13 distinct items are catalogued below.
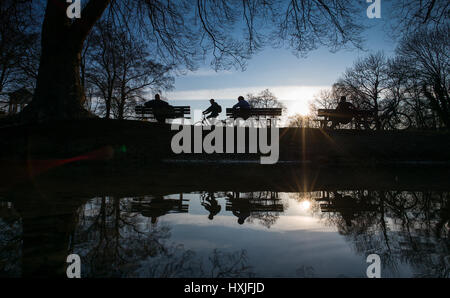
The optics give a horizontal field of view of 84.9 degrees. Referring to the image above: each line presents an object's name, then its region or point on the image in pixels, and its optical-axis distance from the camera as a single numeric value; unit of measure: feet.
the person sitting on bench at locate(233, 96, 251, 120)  39.16
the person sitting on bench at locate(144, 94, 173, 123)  39.34
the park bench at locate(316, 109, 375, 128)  38.60
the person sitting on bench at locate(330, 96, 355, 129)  38.60
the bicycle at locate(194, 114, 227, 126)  41.76
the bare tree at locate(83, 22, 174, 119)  72.34
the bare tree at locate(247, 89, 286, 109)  145.79
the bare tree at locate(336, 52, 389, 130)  102.06
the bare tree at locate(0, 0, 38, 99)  28.14
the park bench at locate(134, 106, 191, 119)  40.81
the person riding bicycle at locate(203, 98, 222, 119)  39.78
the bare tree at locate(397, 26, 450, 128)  69.05
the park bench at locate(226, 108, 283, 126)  39.73
